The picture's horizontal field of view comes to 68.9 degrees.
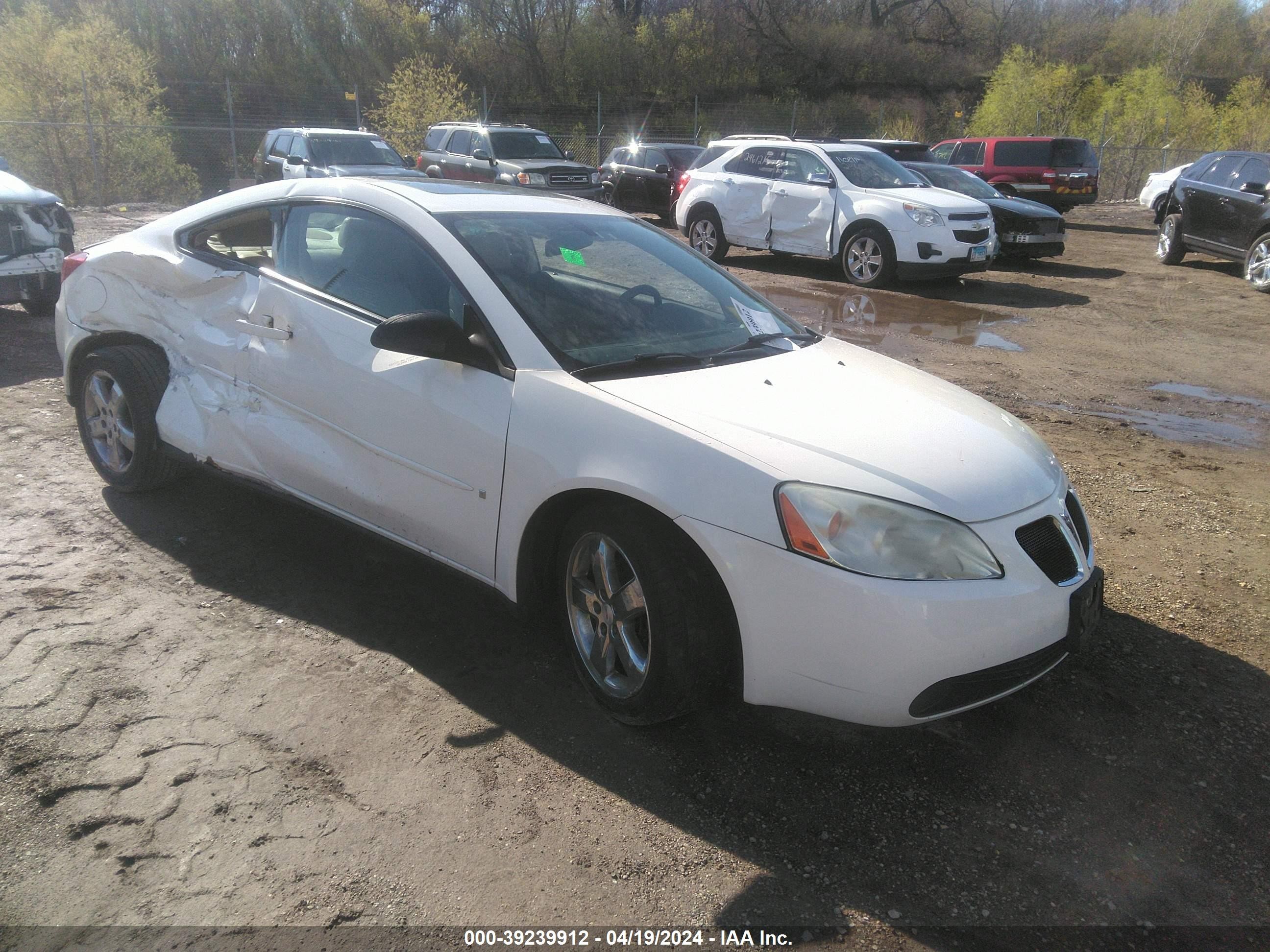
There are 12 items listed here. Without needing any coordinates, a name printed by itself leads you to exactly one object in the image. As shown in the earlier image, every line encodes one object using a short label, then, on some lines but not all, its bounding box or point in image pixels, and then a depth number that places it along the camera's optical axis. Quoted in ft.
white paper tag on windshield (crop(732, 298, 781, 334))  12.05
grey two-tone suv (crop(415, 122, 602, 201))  55.62
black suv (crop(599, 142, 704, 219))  58.85
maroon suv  62.90
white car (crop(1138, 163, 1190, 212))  65.90
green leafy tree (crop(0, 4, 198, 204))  68.54
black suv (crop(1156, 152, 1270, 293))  38.63
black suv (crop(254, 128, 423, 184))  51.29
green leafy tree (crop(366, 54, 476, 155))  88.22
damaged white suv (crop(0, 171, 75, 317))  24.66
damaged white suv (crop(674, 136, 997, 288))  36.68
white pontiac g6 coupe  8.13
